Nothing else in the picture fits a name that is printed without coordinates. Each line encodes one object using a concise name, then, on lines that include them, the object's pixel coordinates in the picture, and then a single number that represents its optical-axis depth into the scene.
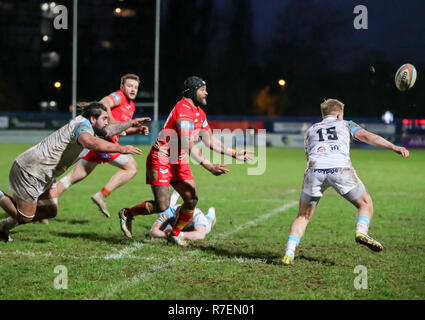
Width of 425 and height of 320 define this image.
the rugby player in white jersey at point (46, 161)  13.75
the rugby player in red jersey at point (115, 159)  18.77
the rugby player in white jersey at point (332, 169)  12.52
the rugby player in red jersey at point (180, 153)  14.15
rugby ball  18.06
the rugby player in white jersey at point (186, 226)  15.44
